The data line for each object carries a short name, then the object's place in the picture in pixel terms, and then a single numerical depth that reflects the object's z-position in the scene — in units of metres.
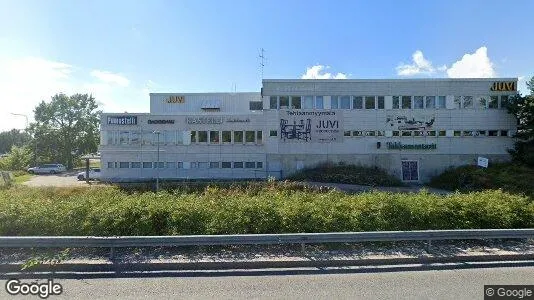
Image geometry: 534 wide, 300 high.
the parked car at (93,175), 35.78
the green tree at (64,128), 59.06
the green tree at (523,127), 28.51
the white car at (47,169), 51.35
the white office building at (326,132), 32.09
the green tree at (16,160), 55.84
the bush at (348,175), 29.66
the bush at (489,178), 23.08
